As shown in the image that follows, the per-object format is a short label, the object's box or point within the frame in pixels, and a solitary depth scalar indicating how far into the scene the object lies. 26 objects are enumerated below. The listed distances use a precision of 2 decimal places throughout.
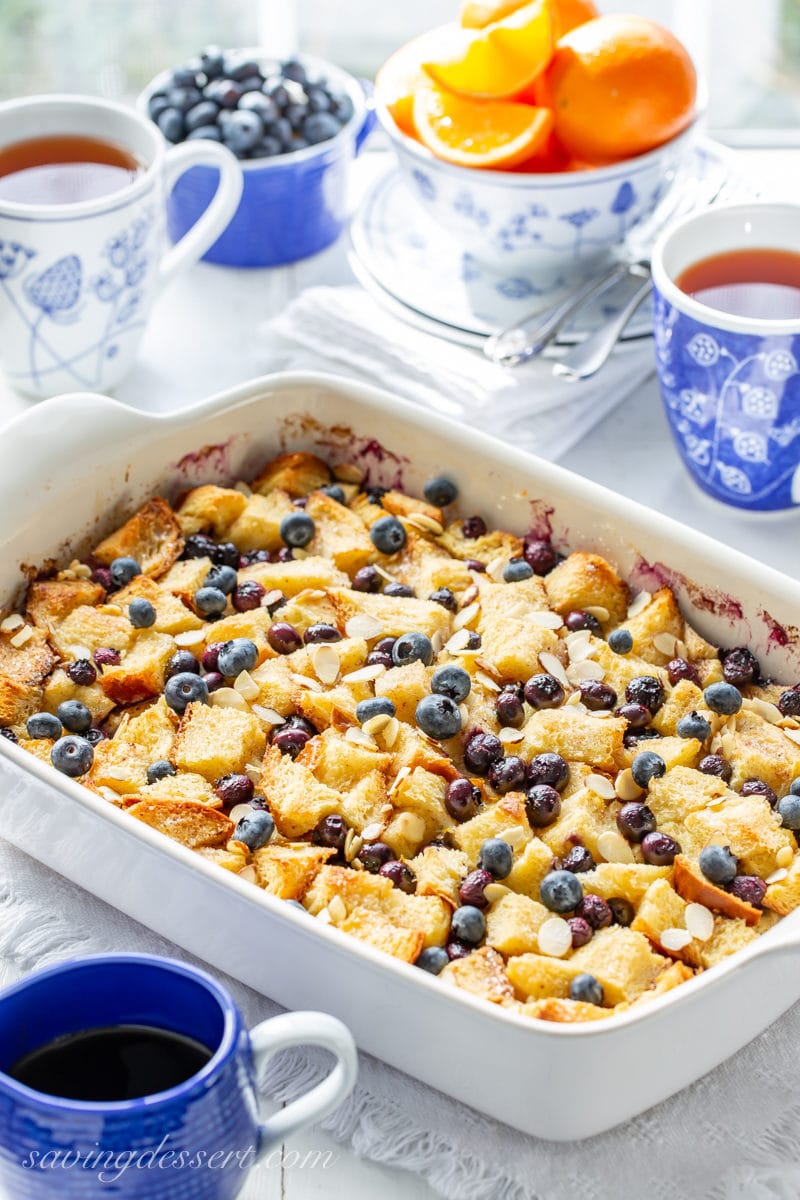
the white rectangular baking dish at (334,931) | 1.03
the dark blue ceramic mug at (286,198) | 1.38
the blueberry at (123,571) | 1.20
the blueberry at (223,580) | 1.20
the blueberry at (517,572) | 1.20
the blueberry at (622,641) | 1.17
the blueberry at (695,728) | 1.13
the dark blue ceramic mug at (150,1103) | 0.98
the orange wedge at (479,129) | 1.30
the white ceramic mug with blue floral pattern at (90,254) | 1.27
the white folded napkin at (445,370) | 1.31
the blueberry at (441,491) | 1.23
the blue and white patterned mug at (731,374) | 1.22
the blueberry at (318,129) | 1.39
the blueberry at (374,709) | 1.14
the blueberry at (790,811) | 1.10
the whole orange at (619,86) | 1.30
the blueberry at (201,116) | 1.39
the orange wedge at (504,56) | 1.29
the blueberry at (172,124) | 1.39
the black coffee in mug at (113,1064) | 1.01
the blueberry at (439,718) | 1.13
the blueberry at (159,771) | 1.12
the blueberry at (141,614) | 1.18
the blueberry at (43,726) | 1.14
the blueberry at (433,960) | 1.07
